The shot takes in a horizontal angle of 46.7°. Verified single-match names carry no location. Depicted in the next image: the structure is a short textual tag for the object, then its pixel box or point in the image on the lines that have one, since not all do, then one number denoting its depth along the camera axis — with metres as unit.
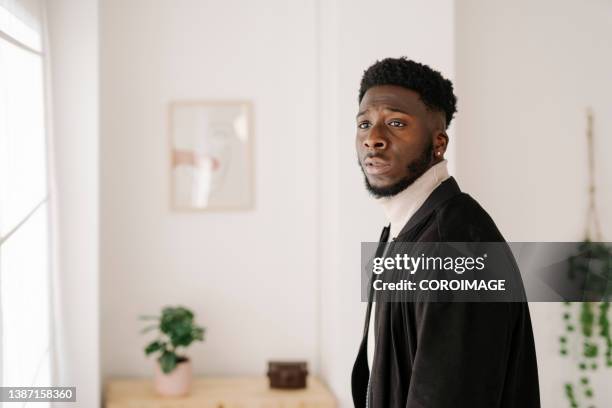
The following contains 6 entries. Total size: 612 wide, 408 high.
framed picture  3.22
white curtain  2.00
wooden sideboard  2.83
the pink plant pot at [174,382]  2.90
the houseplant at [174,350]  2.90
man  1.30
